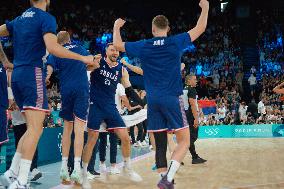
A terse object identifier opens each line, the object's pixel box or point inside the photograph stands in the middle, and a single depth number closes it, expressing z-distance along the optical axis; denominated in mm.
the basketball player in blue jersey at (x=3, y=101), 5376
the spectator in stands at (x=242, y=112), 21219
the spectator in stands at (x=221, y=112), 21328
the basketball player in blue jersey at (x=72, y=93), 5977
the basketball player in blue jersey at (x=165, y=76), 5293
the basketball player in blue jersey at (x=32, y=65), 4441
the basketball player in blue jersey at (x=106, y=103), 6449
